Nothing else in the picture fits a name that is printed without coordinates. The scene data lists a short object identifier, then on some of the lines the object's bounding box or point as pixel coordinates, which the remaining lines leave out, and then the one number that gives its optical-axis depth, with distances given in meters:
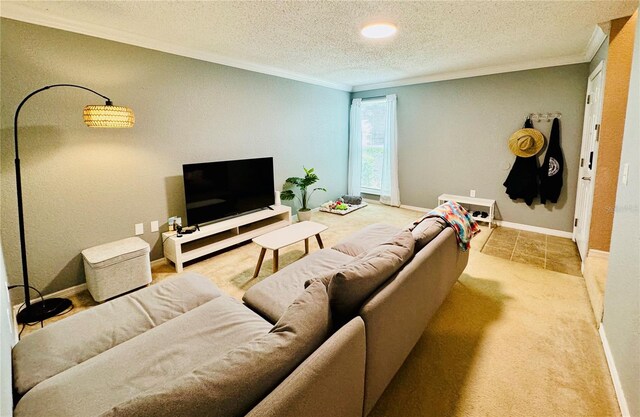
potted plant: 4.83
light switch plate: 1.82
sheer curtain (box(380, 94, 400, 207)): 5.58
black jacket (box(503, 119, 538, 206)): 4.27
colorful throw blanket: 2.37
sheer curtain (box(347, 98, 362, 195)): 6.04
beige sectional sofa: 0.89
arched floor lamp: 2.24
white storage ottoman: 2.60
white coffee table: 3.00
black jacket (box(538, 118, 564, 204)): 4.06
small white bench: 4.61
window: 5.88
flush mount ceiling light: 2.68
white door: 3.05
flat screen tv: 3.45
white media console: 3.26
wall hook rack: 4.05
